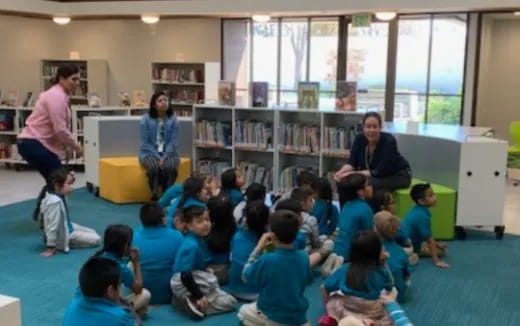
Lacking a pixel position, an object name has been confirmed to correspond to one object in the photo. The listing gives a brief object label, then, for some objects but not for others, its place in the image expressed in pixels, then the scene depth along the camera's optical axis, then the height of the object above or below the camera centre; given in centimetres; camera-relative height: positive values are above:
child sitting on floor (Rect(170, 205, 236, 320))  350 -113
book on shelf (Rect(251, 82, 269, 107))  688 -1
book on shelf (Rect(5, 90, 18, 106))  912 -18
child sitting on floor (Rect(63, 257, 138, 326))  237 -86
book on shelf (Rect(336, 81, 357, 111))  641 +0
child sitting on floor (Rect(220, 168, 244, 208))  465 -73
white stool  163 -62
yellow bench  660 -102
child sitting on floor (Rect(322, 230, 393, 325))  304 -98
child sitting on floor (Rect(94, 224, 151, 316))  319 -87
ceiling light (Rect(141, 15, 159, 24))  898 +114
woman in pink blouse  530 -36
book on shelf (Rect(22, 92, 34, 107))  915 -19
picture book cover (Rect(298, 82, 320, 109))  668 -1
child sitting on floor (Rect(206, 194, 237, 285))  388 -95
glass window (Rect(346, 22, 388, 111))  1066 +68
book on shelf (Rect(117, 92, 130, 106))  899 -14
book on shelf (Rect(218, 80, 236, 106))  709 +0
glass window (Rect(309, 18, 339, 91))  1093 +81
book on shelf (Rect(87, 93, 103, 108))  864 -18
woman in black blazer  516 -56
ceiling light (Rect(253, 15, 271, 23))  871 +114
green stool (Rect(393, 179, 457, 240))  529 -101
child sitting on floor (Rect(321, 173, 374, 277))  406 -85
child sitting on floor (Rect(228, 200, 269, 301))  355 -93
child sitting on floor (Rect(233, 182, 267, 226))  428 -74
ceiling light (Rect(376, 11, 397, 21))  809 +114
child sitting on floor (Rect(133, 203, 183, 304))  370 -101
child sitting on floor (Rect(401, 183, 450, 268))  457 -98
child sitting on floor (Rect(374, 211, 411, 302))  366 -96
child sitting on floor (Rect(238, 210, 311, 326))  297 -92
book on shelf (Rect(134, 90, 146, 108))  901 -14
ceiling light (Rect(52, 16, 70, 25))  967 +118
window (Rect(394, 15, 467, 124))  1044 +53
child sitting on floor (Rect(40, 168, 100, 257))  485 -109
